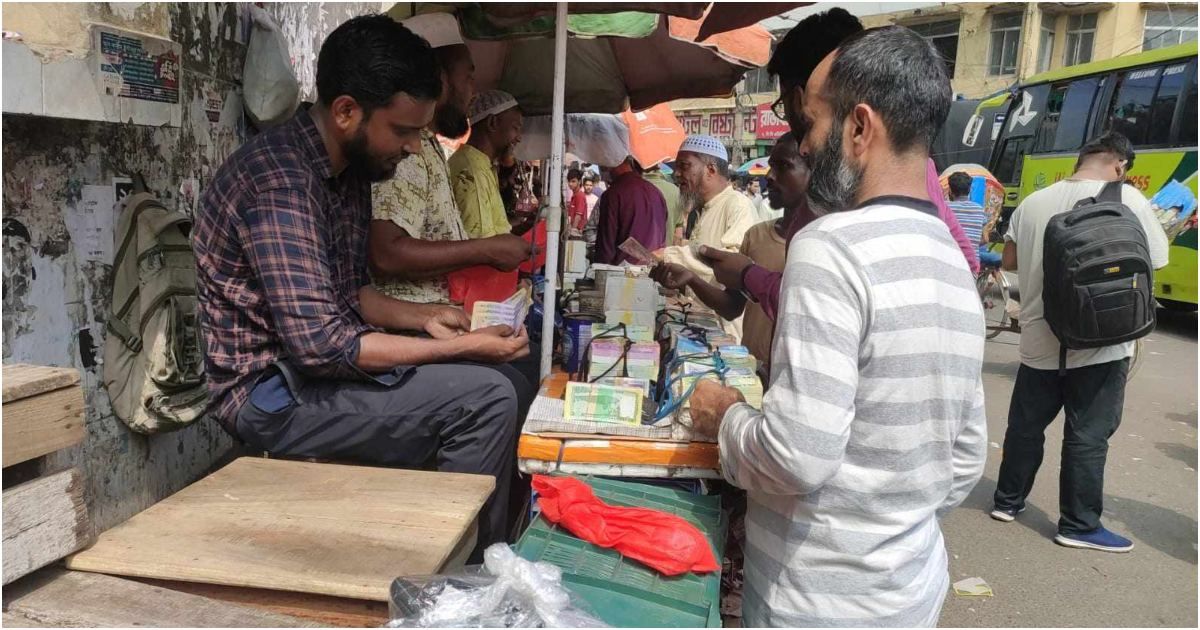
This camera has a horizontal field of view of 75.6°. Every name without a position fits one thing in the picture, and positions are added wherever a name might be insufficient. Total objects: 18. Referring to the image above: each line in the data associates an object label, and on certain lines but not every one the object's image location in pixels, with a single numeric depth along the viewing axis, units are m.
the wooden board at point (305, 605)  1.61
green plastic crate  1.55
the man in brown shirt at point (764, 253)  2.97
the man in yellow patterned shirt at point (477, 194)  3.45
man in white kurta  4.98
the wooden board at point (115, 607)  1.45
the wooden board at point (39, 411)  1.40
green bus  9.52
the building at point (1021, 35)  25.02
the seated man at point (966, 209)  8.97
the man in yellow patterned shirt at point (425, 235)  2.67
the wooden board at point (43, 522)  1.40
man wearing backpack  3.74
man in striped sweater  1.45
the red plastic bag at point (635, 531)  1.69
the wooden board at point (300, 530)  1.61
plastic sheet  1.34
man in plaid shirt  2.13
